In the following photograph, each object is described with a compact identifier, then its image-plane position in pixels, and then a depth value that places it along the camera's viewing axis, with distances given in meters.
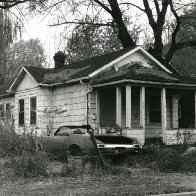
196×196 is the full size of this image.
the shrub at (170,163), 12.96
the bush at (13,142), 14.18
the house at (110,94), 19.44
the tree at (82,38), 28.75
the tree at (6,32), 17.75
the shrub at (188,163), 13.12
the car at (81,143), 13.77
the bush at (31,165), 10.96
